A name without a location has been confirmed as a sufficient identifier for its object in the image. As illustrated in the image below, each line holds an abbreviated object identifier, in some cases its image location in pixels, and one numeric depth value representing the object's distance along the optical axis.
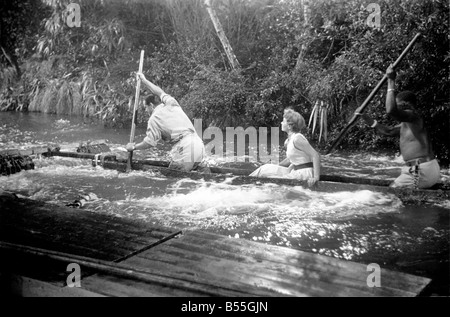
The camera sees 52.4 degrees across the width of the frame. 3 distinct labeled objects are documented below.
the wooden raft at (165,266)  2.89
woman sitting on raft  6.02
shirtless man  5.43
